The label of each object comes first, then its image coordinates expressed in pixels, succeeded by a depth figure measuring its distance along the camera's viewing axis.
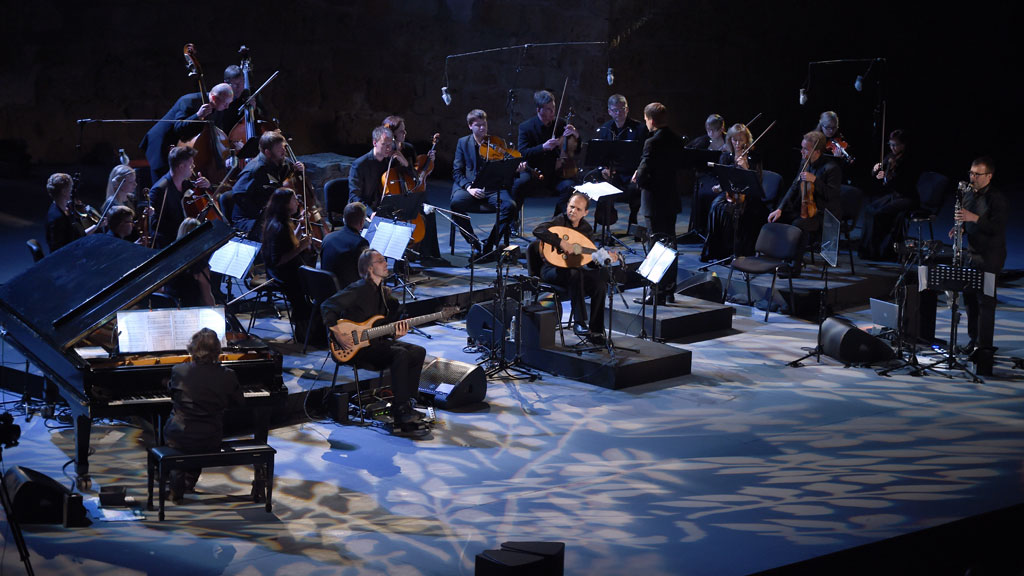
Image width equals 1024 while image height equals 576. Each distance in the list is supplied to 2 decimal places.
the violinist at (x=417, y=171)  20.61
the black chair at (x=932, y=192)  24.02
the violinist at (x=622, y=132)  23.73
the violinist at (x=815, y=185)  21.70
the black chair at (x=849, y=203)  23.80
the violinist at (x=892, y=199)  23.66
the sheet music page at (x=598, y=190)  20.34
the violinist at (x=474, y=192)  22.09
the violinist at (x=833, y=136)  23.22
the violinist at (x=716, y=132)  23.87
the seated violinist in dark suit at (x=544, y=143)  23.11
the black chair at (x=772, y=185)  22.87
